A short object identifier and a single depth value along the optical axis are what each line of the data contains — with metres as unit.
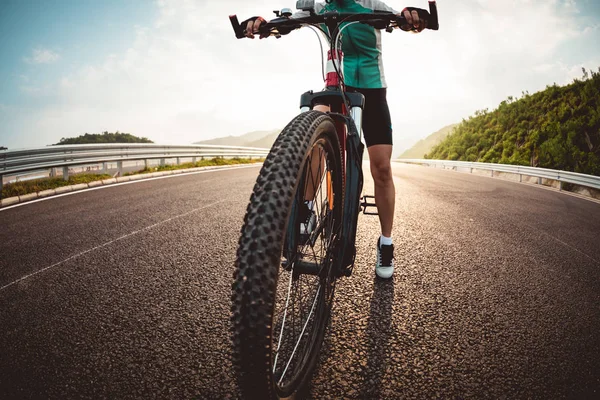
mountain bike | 0.85
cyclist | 2.03
